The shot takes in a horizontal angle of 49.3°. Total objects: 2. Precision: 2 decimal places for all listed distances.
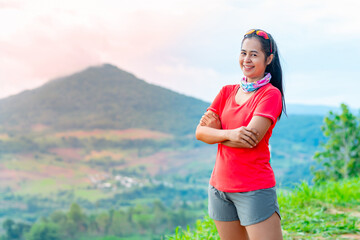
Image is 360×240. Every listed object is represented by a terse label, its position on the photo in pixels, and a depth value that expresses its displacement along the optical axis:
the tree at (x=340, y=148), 9.81
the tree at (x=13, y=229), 36.41
